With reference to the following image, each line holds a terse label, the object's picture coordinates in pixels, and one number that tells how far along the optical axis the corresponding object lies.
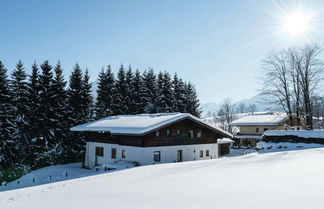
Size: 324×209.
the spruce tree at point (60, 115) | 37.31
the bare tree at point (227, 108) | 87.86
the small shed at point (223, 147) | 44.22
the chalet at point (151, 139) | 25.69
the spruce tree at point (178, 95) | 55.16
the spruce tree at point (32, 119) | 35.44
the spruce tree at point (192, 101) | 57.19
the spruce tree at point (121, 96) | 46.34
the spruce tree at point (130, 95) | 47.91
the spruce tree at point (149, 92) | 49.91
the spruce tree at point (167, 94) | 52.88
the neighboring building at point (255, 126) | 50.72
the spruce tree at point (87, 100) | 41.75
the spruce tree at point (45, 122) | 35.69
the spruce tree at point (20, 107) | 34.62
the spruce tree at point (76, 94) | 40.62
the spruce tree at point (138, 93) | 48.78
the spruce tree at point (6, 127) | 32.09
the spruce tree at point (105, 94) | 44.91
